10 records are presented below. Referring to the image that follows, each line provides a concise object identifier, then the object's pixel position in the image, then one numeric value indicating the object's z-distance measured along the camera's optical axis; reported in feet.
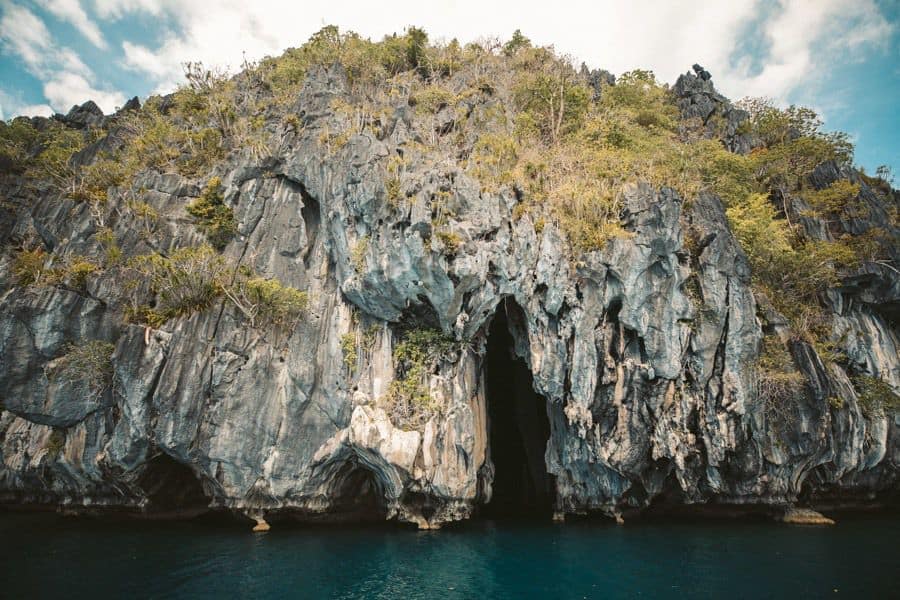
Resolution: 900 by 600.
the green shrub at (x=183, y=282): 76.53
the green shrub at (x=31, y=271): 79.66
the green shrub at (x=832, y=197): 91.56
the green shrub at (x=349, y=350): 77.15
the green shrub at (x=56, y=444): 81.82
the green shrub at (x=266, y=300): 78.02
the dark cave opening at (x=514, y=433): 100.53
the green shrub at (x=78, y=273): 80.59
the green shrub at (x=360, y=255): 75.97
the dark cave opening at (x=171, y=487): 79.35
